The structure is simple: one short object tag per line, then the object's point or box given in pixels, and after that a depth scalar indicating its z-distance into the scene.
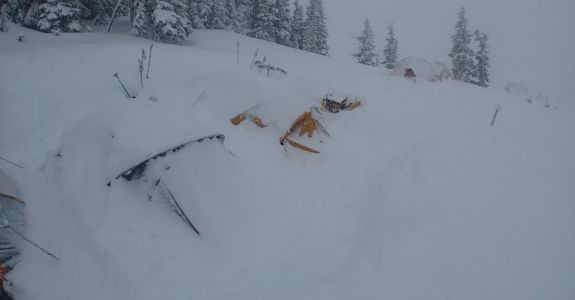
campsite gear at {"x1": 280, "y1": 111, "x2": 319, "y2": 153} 10.42
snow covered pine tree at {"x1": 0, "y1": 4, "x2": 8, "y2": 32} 13.93
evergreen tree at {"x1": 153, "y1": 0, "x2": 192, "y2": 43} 19.25
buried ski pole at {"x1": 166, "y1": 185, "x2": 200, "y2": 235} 6.79
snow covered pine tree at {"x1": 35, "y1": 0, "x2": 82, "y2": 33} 17.02
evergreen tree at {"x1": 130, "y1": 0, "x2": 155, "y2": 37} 19.59
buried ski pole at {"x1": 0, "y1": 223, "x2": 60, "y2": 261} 6.02
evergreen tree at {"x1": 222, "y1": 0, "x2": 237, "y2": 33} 33.72
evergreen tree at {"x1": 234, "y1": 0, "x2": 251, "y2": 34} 35.04
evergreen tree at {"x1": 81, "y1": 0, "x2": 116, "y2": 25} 19.58
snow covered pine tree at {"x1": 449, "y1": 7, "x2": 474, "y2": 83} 35.88
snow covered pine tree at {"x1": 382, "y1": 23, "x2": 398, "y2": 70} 39.00
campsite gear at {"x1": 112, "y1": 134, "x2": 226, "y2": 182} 6.84
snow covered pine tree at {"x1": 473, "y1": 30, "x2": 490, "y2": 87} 36.00
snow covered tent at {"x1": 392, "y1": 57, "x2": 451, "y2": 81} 22.25
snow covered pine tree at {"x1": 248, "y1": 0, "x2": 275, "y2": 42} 32.09
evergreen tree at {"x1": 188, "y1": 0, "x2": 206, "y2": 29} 29.18
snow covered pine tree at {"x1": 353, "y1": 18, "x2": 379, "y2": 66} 38.81
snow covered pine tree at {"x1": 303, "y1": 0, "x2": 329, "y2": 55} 36.28
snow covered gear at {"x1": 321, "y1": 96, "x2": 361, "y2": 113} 13.84
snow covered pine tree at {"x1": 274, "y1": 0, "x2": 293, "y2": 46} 33.22
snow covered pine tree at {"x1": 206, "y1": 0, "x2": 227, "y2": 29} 31.69
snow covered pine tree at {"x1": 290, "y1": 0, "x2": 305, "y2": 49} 36.83
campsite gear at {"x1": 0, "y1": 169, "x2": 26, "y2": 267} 5.85
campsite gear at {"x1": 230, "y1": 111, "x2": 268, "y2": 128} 11.18
